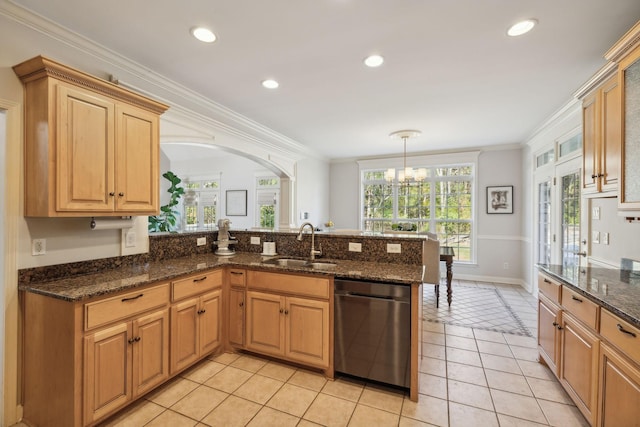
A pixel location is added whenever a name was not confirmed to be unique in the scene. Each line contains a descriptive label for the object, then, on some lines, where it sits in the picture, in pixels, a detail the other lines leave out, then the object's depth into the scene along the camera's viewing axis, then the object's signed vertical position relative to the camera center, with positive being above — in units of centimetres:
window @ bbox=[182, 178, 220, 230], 749 +28
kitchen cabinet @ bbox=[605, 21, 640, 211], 178 +65
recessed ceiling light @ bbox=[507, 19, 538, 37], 202 +133
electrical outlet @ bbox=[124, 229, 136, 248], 254 -23
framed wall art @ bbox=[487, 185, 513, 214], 563 +29
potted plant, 425 -7
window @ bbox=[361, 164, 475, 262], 612 +20
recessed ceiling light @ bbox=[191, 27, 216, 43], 213 +134
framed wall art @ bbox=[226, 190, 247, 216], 708 +28
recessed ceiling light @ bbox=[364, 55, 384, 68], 248 +134
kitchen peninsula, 171 -72
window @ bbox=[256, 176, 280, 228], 677 +32
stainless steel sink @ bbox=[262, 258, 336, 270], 276 -49
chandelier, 464 +69
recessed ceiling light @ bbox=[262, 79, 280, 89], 296 +135
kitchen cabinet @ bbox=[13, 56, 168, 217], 182 +48
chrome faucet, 289 -37
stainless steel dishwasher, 212 -88
